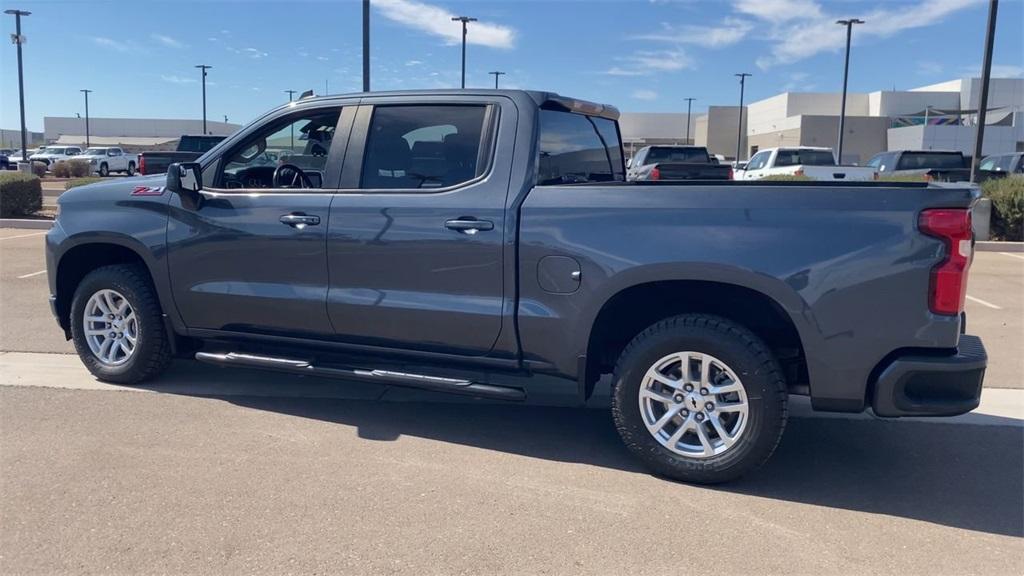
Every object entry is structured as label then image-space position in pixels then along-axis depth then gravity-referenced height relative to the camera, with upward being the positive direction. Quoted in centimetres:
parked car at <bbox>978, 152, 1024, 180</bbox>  2103 +91
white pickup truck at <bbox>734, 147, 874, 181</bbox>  2133 +84
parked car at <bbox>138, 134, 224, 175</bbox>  1661 +23
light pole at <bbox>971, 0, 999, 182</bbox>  1579 +235
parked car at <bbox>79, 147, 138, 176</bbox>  4181 +40
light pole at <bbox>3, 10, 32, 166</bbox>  3742 +551
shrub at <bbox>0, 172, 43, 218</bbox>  1608 -59
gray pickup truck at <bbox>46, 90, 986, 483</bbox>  382 -49
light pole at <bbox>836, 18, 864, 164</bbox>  3562 +702
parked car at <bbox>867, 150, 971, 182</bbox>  2134 +89
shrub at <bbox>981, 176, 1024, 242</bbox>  1432 -17
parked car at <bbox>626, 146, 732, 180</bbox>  1428 +43
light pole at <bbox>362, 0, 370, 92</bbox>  1435 +237
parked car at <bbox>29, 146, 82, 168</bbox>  4862 +84
